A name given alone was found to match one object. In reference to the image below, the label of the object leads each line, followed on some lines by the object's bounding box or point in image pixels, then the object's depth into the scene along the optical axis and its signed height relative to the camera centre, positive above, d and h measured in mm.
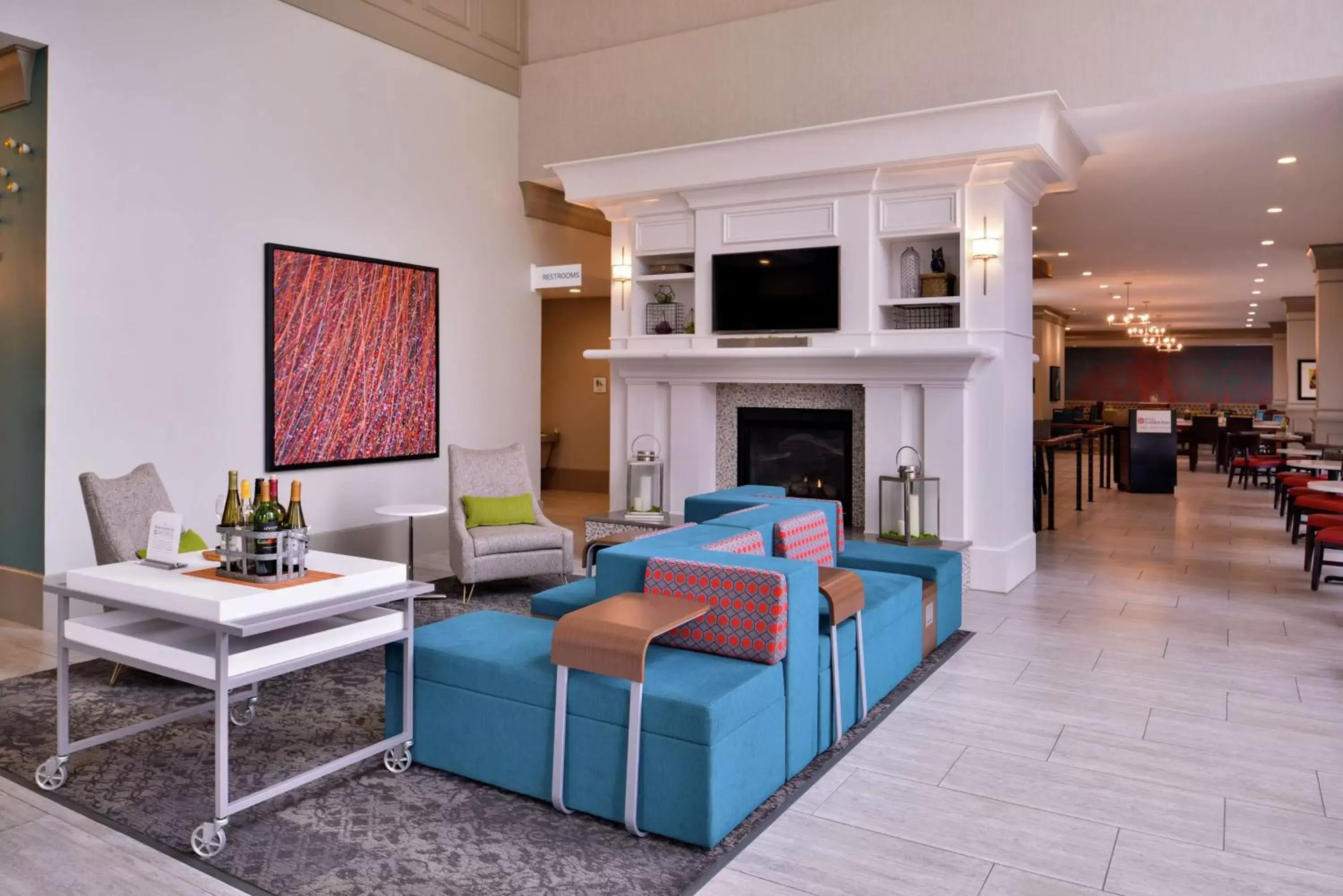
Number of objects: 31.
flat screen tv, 6883 +1146
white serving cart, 2801 -619
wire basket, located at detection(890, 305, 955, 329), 6691 +924
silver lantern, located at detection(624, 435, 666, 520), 7520 -308
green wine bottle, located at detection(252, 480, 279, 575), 3111 -257
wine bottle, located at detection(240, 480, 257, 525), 3217 -214
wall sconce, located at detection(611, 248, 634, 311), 7789 +1421
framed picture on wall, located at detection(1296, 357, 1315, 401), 18562 +1349
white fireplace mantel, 6293 +1334
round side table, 6238 -430
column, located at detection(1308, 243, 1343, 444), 11453 +1297
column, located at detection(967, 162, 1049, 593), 6395 +381
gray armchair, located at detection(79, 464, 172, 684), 4586 -321
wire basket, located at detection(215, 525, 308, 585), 3107 -363
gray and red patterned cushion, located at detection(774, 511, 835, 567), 4188 -424
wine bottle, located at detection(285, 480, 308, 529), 3299 -236
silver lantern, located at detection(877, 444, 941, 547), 6504 -420
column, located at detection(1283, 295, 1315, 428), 15758 +1937
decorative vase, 6758 +1232
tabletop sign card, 3295 -329
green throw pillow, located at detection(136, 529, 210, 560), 4156 -429
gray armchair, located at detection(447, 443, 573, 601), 6141 -603
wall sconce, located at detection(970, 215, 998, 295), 6348 +1328
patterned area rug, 2678 -1192
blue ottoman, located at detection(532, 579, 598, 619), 4133 -678
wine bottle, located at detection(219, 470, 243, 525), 3322 -227
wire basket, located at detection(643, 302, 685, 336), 7691 +1041
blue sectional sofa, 2844 -862
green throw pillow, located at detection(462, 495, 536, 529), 6473 -449
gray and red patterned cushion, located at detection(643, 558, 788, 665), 3189 -544
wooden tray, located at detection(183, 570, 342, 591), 3061 -443
